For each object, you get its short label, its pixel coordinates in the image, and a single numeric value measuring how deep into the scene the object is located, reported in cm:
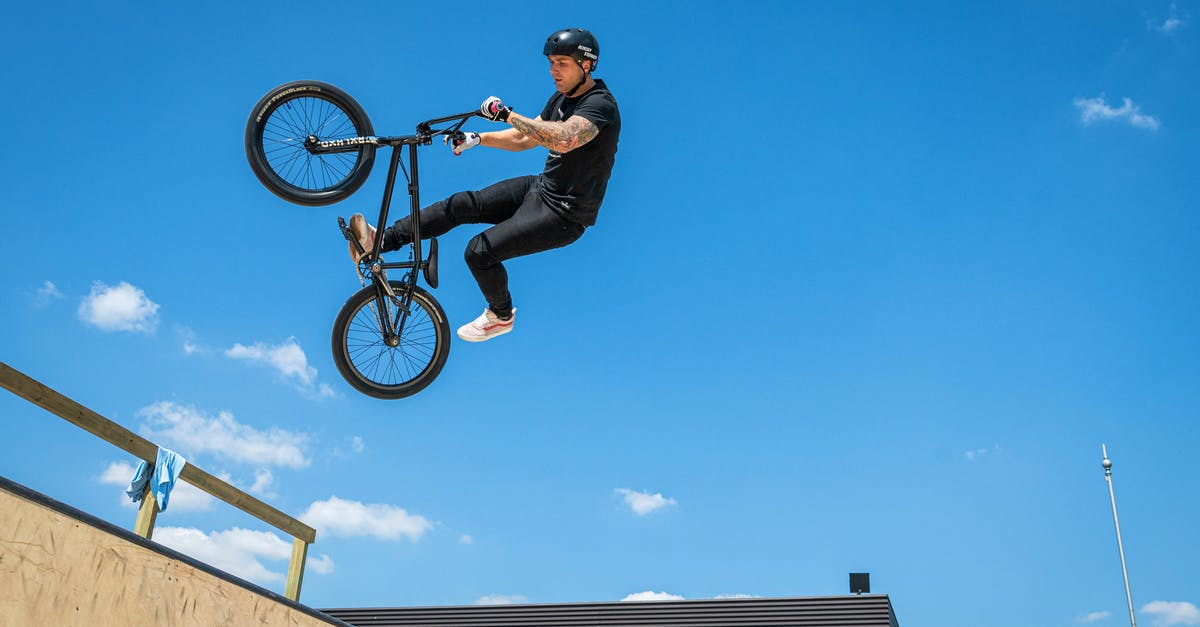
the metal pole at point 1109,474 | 2872
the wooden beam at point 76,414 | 565
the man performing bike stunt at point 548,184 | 627
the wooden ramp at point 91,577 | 471
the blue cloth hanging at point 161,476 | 660
